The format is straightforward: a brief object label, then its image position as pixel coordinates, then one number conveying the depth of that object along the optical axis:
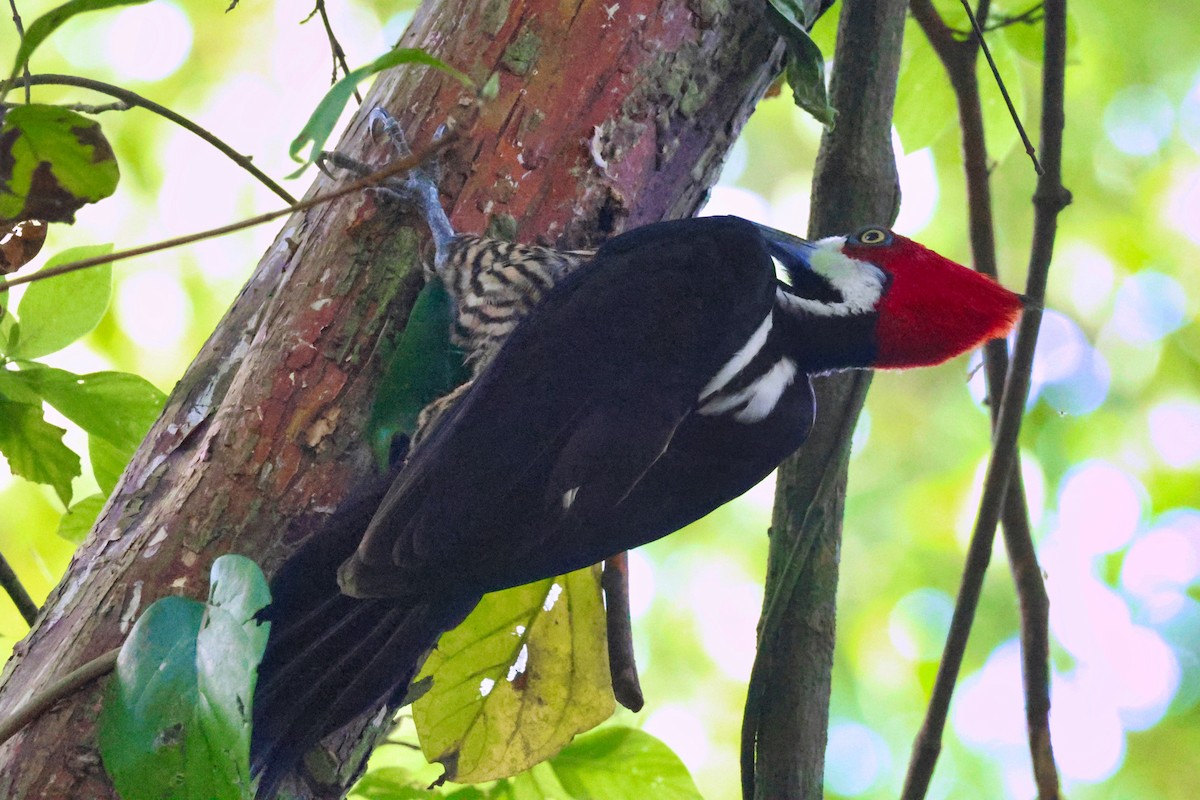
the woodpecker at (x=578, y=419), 7.63
